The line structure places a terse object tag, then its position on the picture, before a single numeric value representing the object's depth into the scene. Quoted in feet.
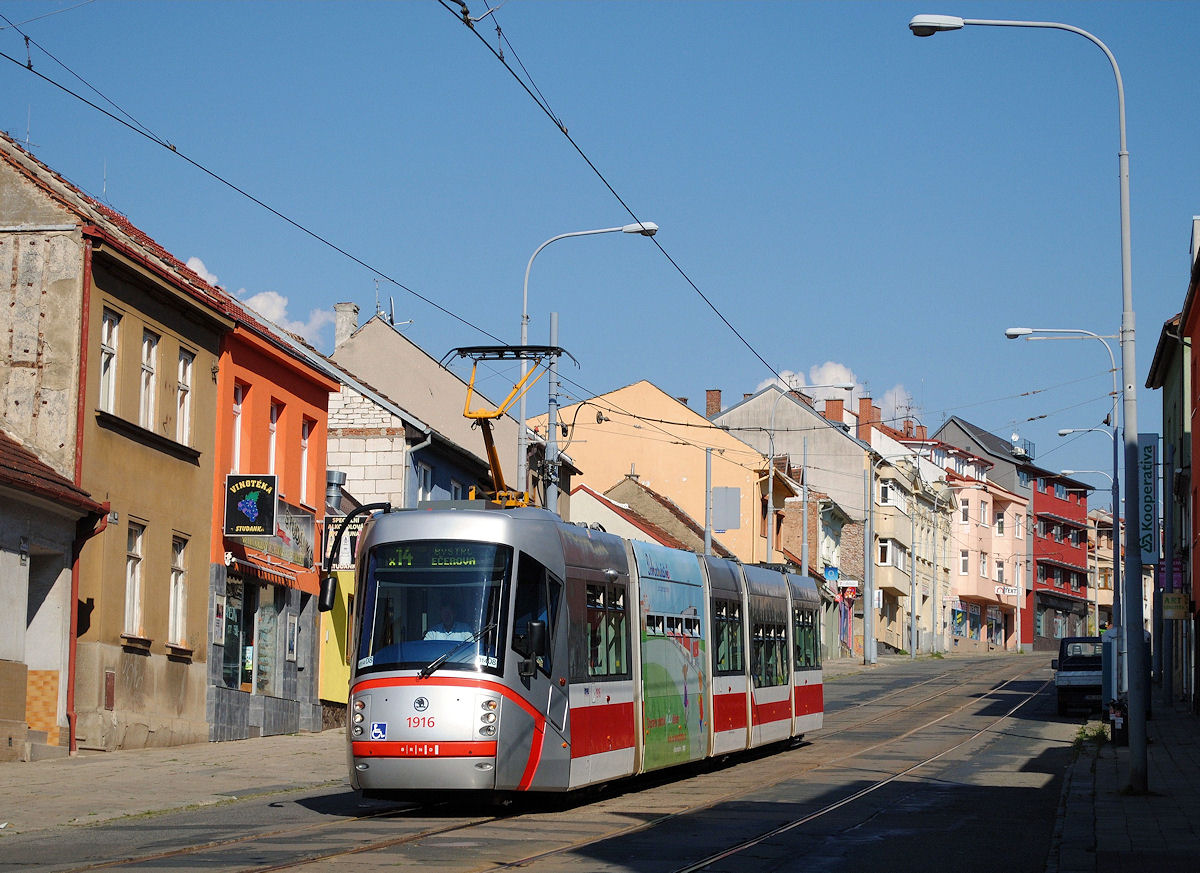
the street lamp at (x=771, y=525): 168.37
